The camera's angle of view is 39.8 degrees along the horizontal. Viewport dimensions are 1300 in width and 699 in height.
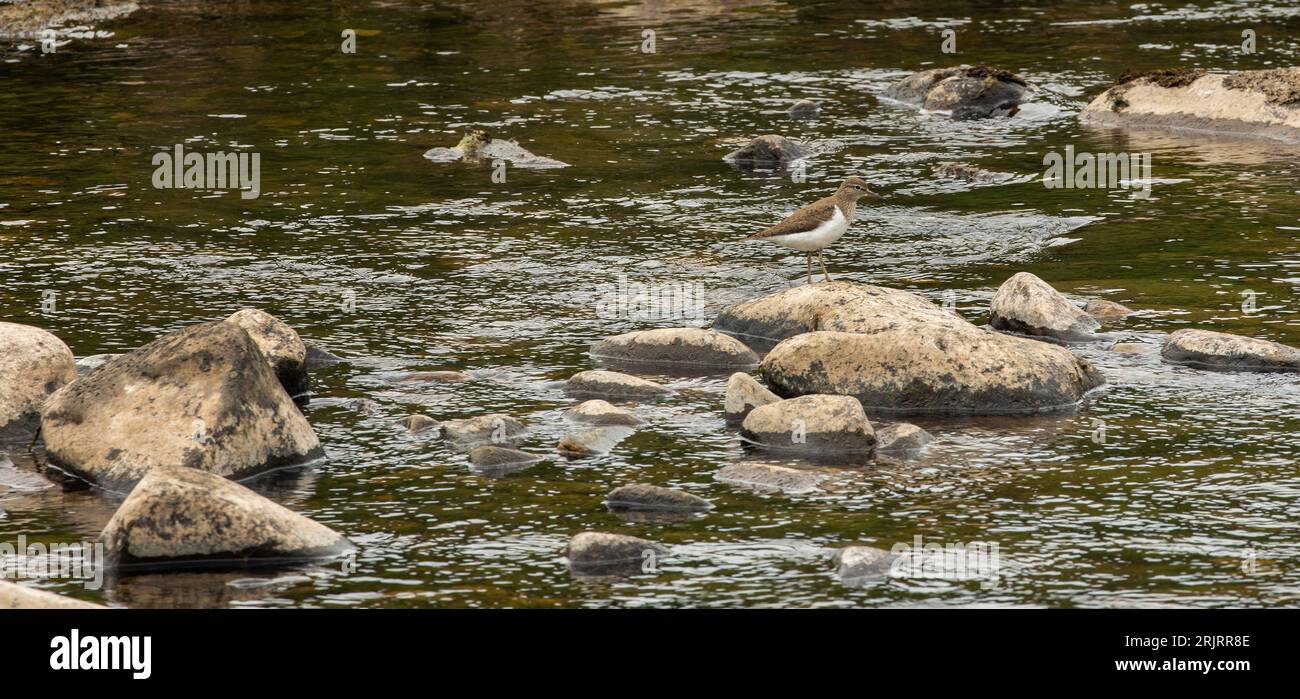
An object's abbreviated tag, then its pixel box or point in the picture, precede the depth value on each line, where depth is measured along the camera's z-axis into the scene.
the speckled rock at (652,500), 10.89
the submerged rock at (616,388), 13.36
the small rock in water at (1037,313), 14.75
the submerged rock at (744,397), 12.75
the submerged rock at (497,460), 11.75
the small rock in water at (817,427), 11.93
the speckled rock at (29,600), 8.73
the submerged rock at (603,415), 12.66
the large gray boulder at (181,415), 11.47
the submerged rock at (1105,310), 15.40
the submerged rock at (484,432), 12.27
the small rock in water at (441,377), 13.85
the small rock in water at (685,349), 14.19
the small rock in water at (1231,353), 13.58
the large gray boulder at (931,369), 12.88
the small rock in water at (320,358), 14.41
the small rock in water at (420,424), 12.55
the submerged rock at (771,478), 11.27
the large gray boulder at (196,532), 10.02
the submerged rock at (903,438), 12.00
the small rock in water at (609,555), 9.95
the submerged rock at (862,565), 9.73
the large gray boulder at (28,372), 12.52
